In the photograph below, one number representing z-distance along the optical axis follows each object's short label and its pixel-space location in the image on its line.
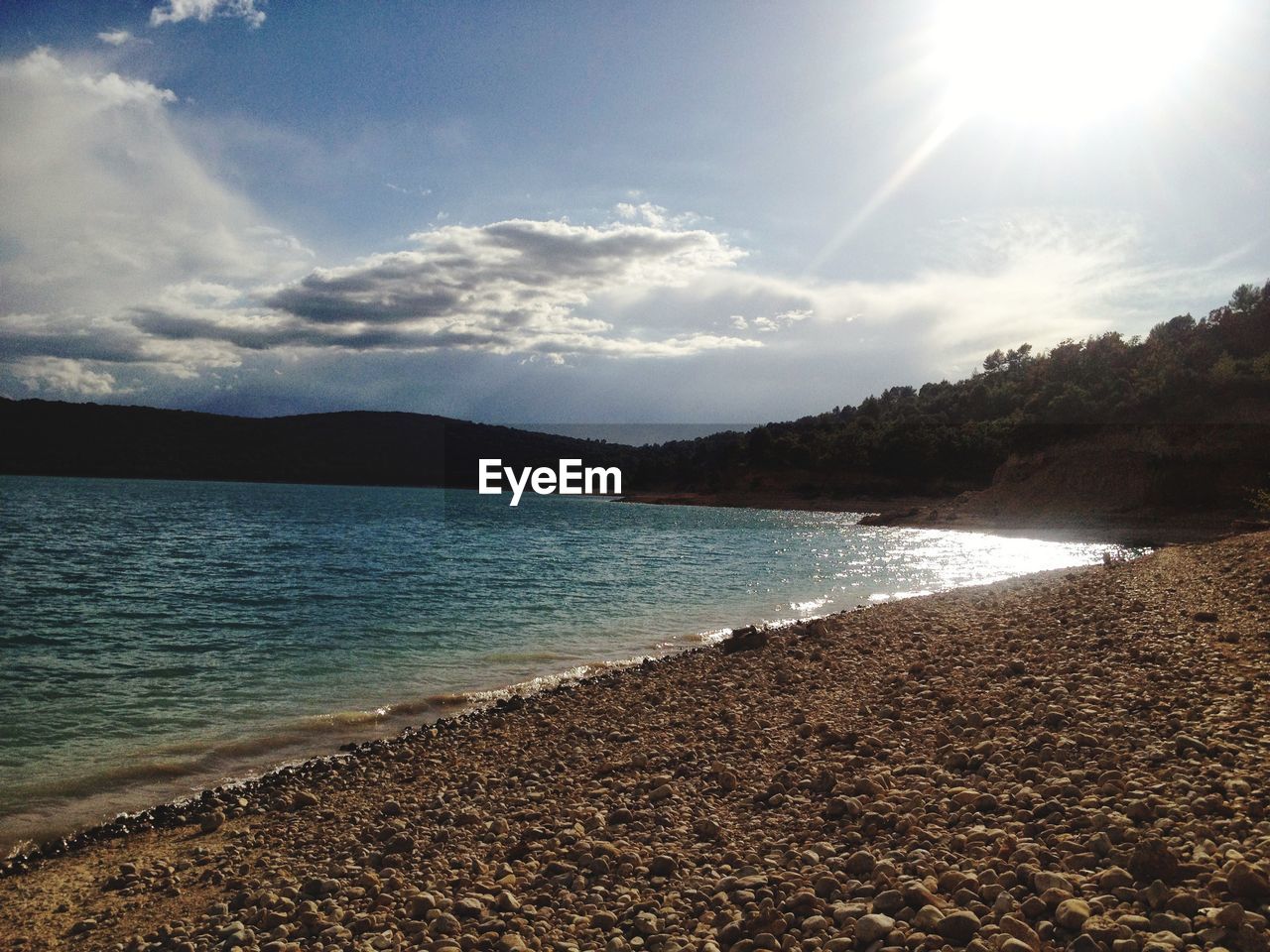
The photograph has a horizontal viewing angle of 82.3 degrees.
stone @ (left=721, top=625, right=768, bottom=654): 16.44
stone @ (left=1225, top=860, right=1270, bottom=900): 3.87
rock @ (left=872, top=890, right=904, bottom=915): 4.69
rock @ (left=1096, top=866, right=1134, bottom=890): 4.39
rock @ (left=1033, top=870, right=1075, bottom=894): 4.46
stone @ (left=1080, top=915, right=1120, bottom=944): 3.88
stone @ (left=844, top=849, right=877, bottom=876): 5.46
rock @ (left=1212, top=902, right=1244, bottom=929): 3.70
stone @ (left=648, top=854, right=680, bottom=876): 6.09
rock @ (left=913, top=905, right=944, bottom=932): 4.37
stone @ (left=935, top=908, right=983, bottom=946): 4.21
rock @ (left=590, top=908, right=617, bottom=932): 5.35
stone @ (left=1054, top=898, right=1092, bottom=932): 4.08
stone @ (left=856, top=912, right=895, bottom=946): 4.39
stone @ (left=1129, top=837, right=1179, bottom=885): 4.34
